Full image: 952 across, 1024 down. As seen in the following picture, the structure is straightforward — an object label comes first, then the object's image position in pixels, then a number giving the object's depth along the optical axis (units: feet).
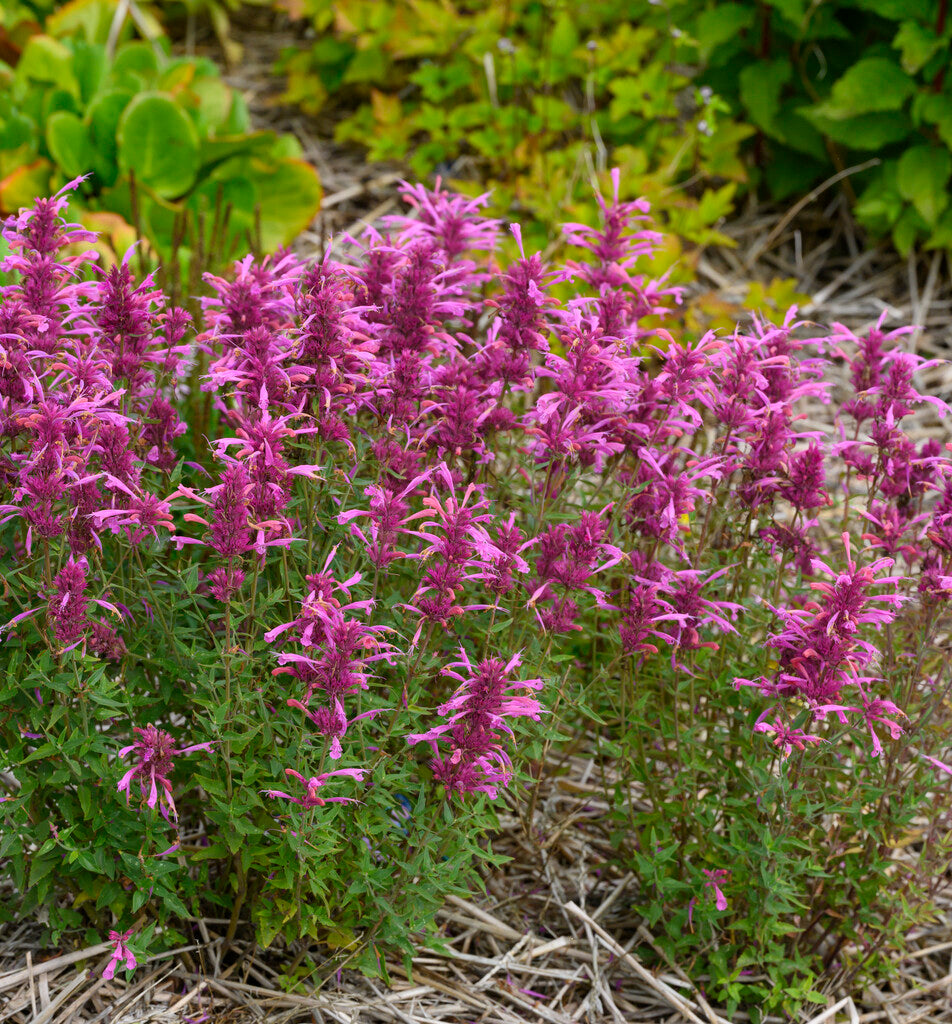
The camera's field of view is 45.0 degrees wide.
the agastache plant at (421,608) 6.82
